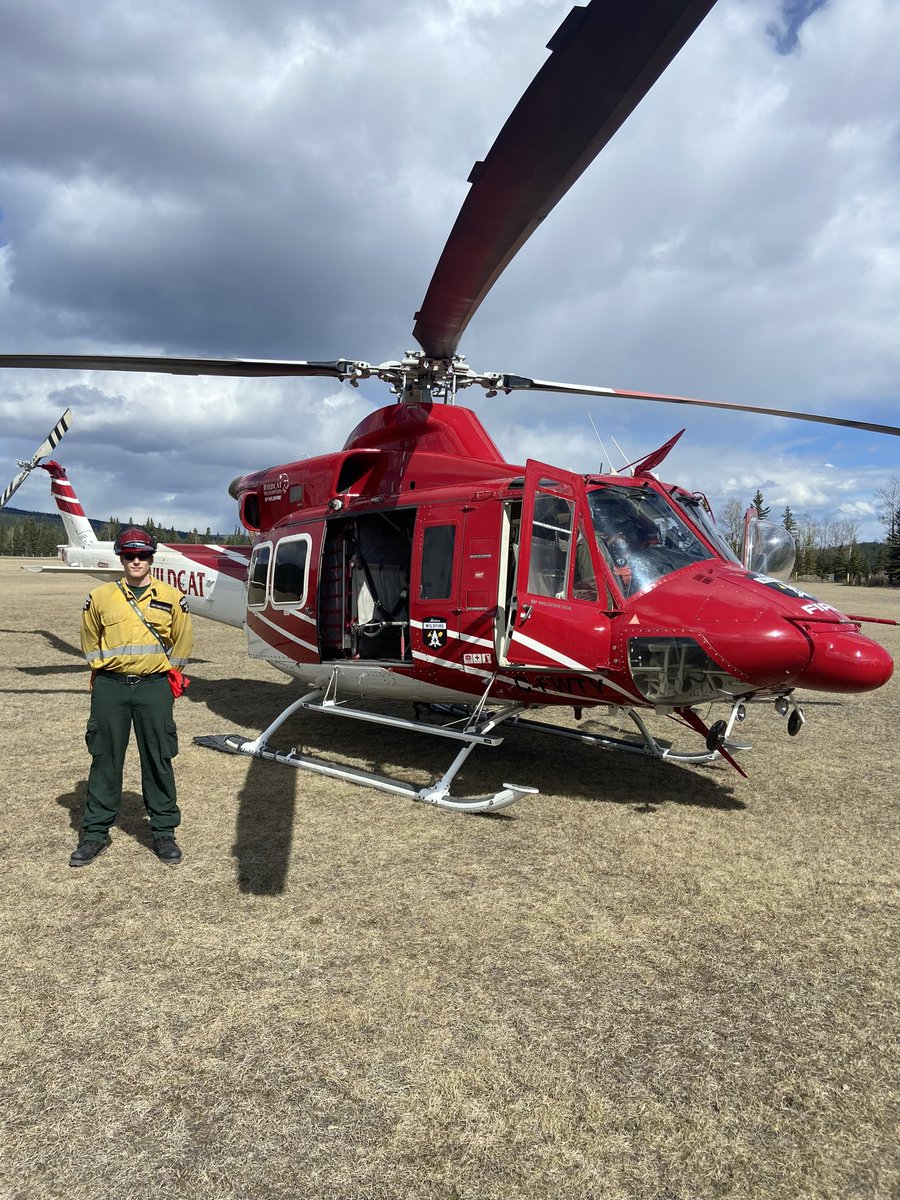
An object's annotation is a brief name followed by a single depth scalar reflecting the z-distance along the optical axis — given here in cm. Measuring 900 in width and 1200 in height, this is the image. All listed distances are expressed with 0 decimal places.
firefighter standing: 439
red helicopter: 372
